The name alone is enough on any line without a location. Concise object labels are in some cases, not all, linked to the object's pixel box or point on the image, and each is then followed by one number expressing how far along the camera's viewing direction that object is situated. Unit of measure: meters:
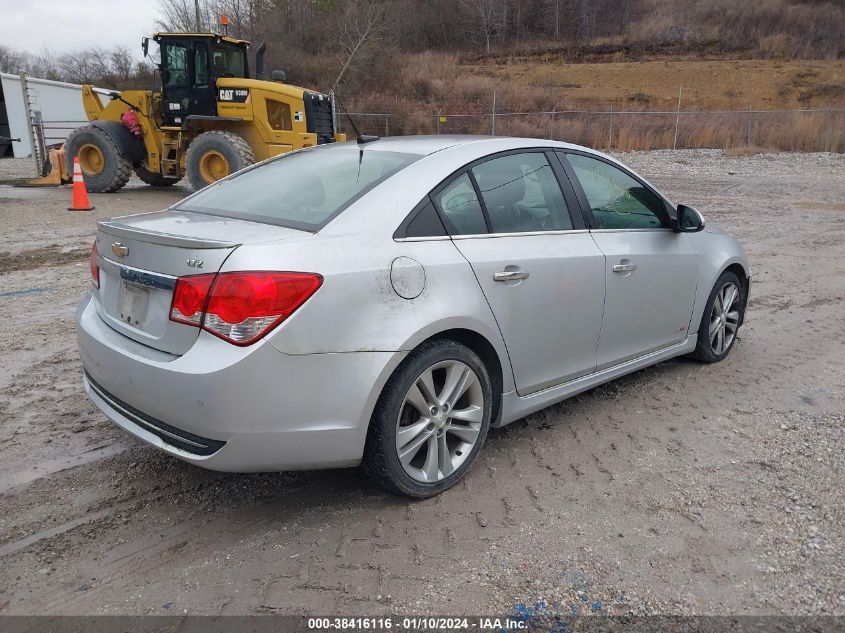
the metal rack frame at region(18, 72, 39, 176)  19.63
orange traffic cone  12.19
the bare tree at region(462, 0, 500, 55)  69.75
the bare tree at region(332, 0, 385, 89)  42.89
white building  27.03
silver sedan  2.54
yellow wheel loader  13.30
